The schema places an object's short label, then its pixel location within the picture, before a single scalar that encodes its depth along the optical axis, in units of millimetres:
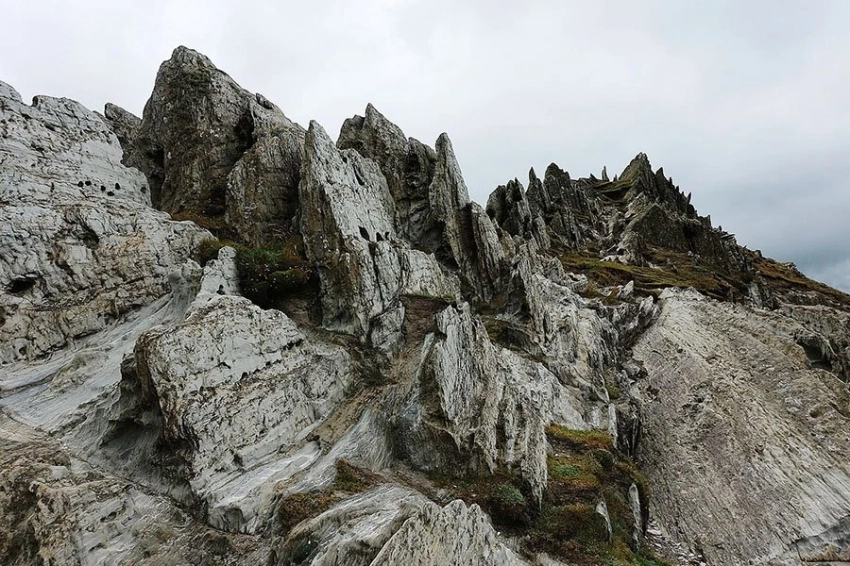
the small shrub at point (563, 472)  20359
